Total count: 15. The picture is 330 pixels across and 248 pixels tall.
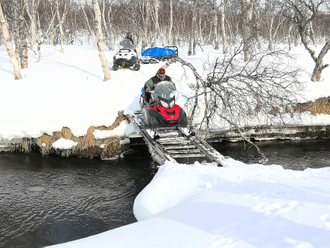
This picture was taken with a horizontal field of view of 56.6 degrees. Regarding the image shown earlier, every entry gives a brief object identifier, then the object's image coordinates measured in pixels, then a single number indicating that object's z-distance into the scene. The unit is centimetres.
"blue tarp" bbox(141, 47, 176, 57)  1769
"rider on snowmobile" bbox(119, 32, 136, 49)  1475
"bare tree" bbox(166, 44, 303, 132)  729
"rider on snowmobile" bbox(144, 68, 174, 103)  937
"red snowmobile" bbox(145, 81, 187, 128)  805
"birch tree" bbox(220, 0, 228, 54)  2043
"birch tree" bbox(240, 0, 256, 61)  1482
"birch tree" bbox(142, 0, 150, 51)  1989
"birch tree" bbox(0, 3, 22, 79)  1175
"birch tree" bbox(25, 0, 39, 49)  1881
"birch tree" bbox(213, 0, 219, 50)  2488
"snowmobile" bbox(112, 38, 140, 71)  1441
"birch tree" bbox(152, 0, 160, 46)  1918
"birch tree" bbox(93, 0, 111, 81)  1175
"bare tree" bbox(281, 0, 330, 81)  1165
